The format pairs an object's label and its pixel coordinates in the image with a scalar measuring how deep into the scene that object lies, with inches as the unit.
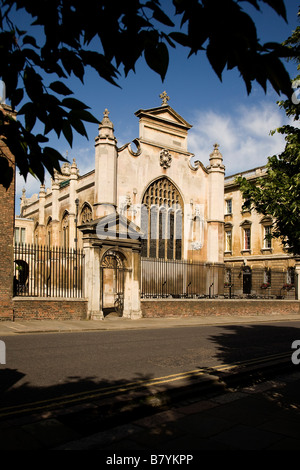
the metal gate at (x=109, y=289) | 927.0
